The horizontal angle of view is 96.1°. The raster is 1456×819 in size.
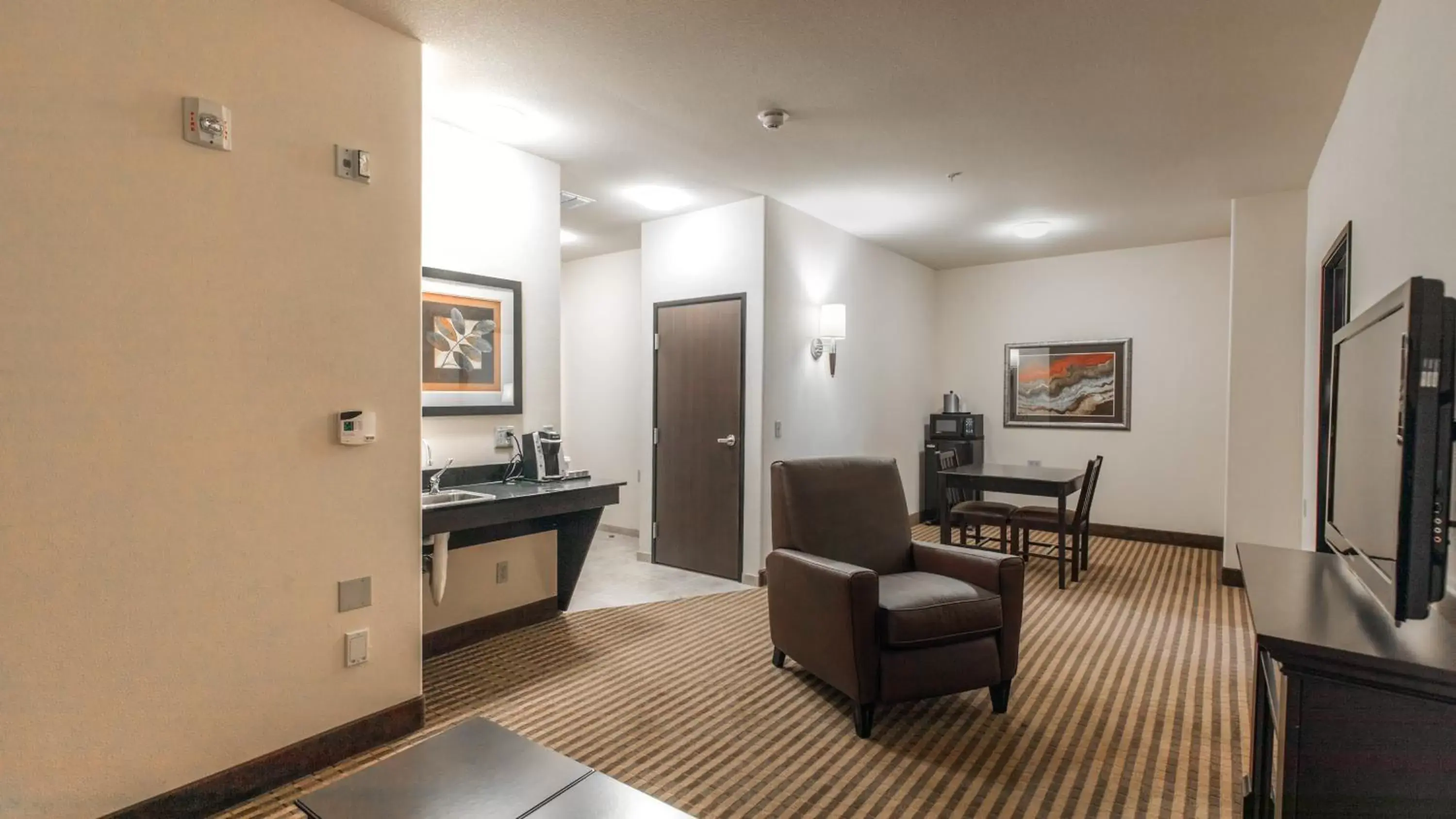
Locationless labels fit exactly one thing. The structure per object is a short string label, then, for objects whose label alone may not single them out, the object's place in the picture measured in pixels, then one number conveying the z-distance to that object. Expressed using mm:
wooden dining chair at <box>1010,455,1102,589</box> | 4562
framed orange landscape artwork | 6004
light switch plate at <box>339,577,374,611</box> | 2293
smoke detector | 3098
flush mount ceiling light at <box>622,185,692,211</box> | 4324
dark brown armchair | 2398
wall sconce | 4895
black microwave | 6531
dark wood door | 4578
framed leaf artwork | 3145
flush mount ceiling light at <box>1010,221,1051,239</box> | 5141
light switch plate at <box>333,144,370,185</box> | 2270
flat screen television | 1141
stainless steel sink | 2832
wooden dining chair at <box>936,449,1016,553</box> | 4816
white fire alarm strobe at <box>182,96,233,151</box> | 1922
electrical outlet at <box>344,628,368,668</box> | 2297
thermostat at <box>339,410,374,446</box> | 2271
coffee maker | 3507
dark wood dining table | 4348
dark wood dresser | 1071
